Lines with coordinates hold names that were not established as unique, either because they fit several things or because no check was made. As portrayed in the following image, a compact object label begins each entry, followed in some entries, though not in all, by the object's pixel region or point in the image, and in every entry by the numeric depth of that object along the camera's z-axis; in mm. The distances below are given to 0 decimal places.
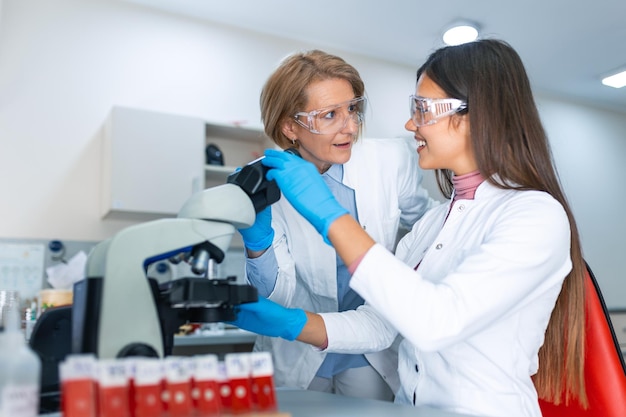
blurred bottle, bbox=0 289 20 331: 2819
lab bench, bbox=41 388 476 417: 953
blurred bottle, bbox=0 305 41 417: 641
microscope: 849
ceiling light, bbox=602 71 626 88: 4848
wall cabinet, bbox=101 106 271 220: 3102
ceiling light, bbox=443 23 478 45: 3903
